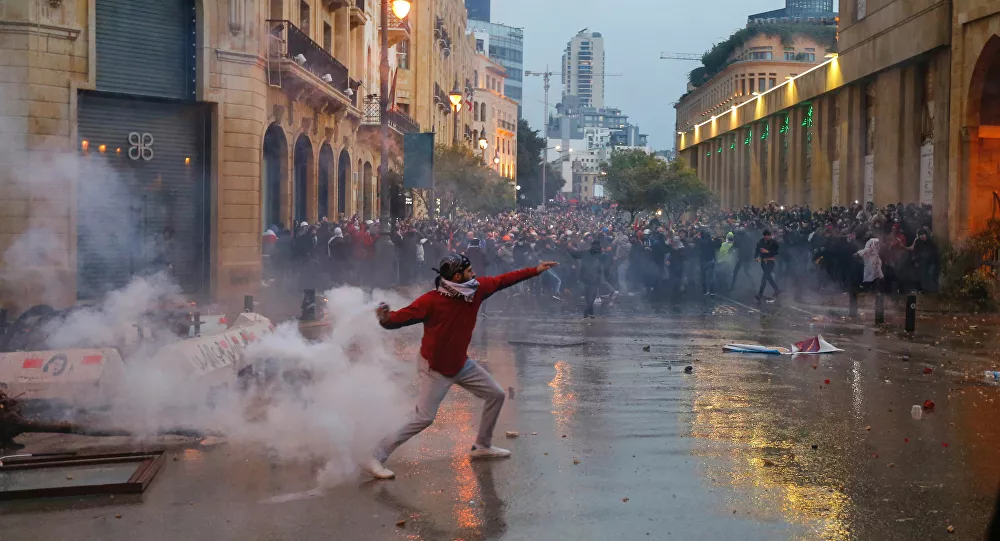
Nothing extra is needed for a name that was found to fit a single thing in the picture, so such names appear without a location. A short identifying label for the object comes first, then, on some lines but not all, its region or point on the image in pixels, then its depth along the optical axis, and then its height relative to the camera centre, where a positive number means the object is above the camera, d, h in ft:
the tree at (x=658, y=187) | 195.72 +10.42
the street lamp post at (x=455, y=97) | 109.81 +15.55
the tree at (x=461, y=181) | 159.53 +9.54
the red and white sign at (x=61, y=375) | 28.78 -3.91
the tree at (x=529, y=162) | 418.10 +32.20
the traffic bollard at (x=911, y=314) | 55.36 -3.91
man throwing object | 24.47 -2.38
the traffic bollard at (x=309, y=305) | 55.52 -3.62
